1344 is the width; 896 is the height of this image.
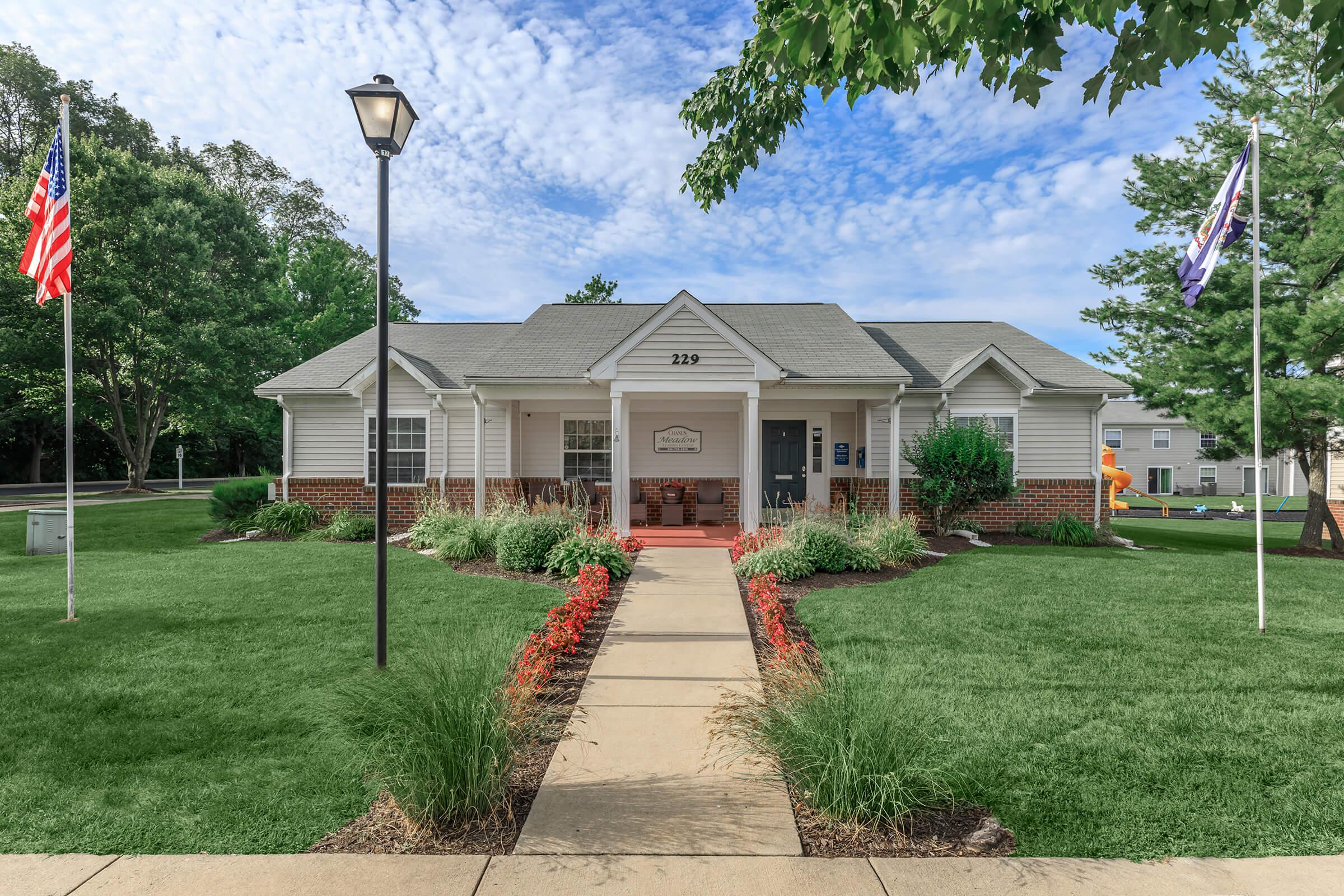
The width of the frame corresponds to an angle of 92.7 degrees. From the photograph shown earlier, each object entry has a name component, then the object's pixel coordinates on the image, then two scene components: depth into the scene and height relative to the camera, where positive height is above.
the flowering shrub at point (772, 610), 5.38 -1.56
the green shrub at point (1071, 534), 12.99 -1.53
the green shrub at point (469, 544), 10.12 -1.38
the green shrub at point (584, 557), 8.95 -1.40
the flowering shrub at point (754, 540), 9.79 -1.32
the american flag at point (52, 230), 7.32 +2.60
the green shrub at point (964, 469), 12.23 -0.21
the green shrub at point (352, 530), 12.54 -1.44
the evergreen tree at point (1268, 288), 12.06 +3.53
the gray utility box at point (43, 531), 11.11 -1.30
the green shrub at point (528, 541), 9.37 -1.25
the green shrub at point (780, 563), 8.83 -1.48
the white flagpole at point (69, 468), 6.80 -0.13
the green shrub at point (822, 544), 9.16 -1.25
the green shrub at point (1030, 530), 13.30 -1.50
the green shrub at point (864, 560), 9.27 -1.49
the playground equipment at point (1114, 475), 20.25 -0.55
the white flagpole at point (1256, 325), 6.64 +1.42
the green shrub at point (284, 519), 13.29 -1.30
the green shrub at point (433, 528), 11.36 -1.27
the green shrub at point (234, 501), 14.12 -0.97
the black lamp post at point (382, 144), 4.75 +2.41
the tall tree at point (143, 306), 23.48 +5.86
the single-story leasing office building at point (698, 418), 13.05 +0.89
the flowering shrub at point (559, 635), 4.32 -1.56
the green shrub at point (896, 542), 9.80 -1.30
